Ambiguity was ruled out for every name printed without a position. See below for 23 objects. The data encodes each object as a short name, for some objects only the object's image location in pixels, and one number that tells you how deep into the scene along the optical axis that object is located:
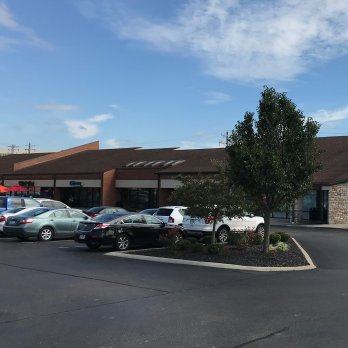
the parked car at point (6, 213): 22.36
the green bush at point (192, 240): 17.09
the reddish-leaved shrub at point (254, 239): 18.52
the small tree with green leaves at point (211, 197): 16.81
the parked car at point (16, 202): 24.91
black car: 17.41
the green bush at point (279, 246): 16.80
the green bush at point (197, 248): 16.05
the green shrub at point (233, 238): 17.90
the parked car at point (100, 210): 28.14
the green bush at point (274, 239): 18.66
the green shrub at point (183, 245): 16.52
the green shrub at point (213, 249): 15.62
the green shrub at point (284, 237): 19.39
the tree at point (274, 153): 14.76
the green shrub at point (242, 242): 16.62
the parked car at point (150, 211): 25.81
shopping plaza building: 36.81
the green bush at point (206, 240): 18.11
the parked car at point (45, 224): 20.53
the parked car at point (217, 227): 20.23
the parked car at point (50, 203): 27.31
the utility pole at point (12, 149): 141.75
